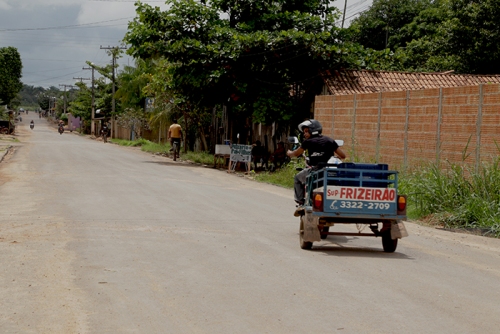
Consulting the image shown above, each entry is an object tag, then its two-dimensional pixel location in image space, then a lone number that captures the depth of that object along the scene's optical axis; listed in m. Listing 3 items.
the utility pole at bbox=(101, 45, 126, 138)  77.88
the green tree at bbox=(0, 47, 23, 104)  84.88
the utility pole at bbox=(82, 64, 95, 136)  94.64
